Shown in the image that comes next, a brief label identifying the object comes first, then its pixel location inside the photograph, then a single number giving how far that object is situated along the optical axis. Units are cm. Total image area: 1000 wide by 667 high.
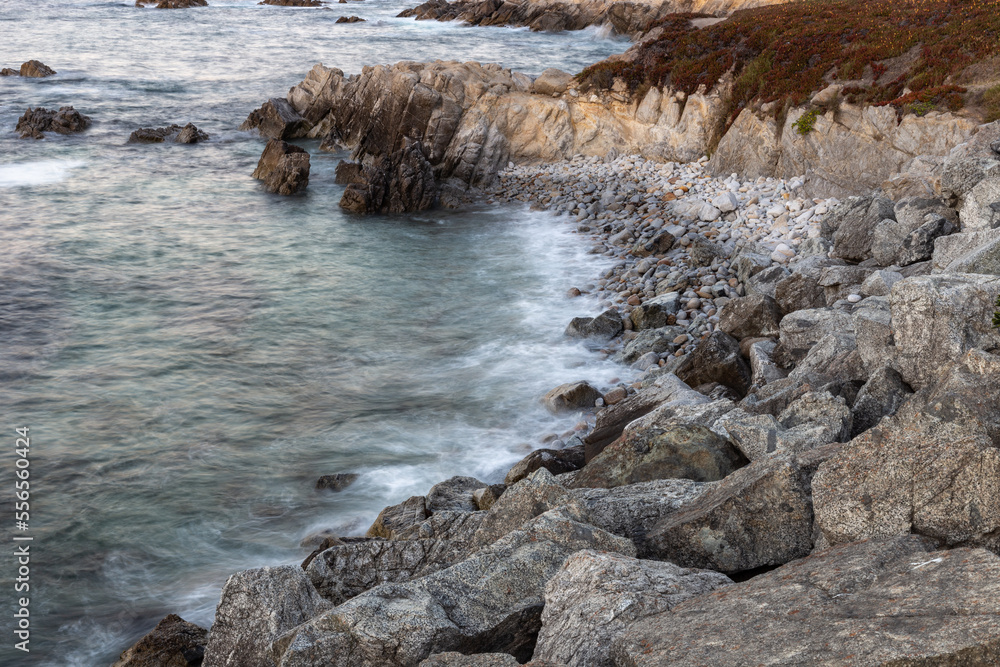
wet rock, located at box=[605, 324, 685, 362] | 1766
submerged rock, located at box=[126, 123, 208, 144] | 3931
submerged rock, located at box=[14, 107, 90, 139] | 4031
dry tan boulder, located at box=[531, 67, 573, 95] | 3306
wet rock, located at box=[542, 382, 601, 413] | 1595
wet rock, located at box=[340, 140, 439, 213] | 3028
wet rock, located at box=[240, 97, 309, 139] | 3947
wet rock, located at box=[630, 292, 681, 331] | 1883
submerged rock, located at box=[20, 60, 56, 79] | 5238
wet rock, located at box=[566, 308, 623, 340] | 1919
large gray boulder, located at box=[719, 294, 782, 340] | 1595
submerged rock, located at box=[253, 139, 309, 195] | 3216
